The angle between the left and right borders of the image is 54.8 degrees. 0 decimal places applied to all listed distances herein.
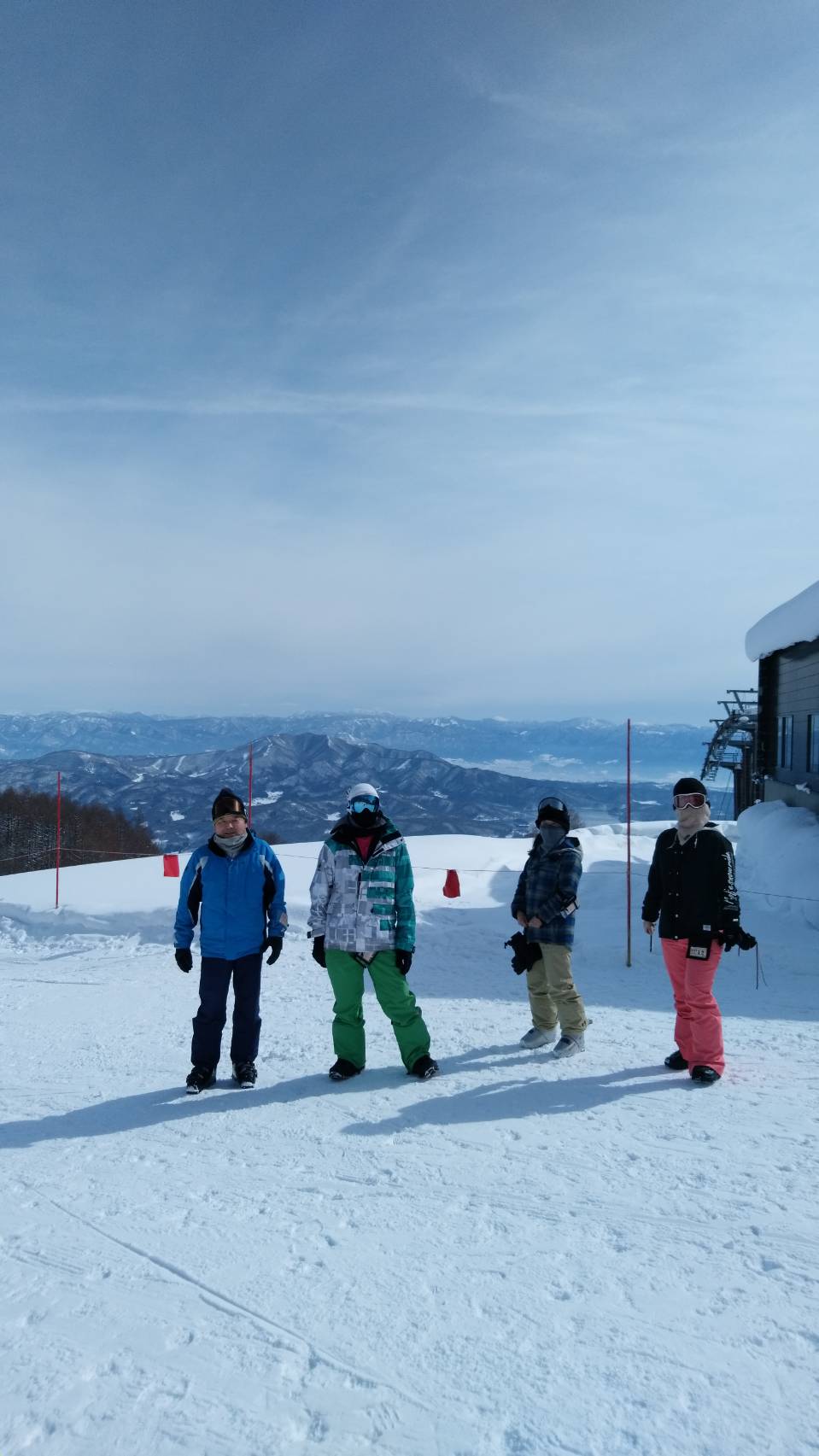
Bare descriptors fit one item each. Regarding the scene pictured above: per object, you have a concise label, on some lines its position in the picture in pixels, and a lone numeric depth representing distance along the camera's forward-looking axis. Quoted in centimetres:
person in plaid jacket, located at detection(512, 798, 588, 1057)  560
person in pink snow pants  504
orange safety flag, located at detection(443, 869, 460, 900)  1173
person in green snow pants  509
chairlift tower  3115
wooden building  1667
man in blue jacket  518
